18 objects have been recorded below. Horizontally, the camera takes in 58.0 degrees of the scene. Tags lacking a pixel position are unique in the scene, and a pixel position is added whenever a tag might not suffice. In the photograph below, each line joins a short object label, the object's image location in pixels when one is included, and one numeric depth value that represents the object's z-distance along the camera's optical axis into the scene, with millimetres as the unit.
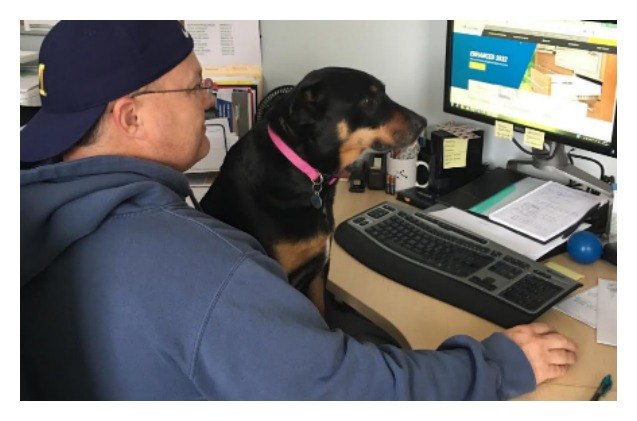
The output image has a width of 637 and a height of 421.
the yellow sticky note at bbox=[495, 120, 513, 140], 1641
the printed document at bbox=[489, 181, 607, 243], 1451
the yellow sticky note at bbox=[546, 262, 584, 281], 1315
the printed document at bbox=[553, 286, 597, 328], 1160
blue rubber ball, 1359
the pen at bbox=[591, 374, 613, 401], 953
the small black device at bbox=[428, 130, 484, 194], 1735
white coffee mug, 1793
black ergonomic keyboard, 1179
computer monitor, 1398
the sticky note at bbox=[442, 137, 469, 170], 1729
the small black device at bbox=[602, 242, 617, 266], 1358
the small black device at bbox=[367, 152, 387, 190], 1850
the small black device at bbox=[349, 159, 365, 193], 1859
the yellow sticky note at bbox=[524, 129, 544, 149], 1575
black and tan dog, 1373
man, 738
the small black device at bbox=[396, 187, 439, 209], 1712
